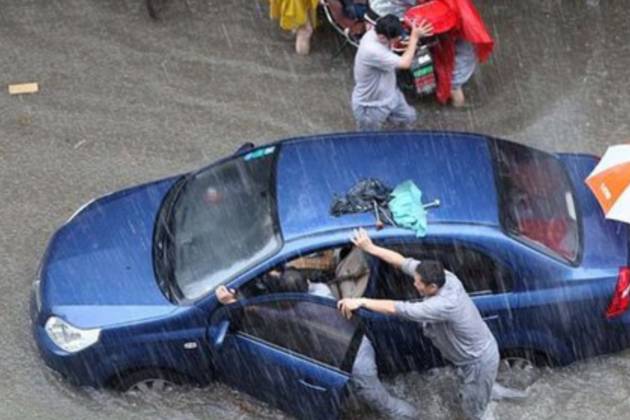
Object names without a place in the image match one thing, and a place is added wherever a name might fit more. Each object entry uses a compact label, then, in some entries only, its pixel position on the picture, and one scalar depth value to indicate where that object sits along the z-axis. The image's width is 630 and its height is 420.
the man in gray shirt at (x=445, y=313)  13.34
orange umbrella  14.84
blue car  14.05
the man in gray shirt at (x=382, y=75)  17.19
